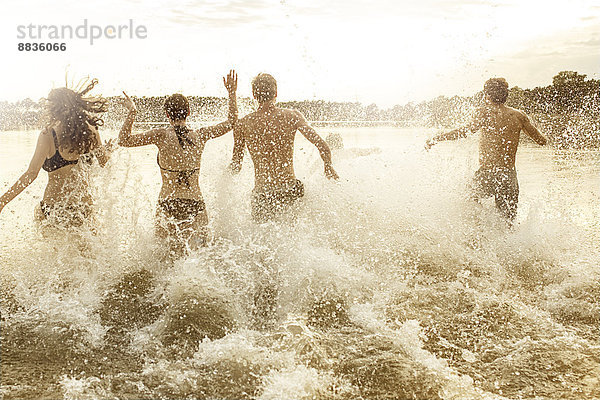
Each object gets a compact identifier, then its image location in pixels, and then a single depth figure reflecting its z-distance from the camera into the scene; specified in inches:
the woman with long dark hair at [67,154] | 189.3
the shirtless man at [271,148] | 218.8
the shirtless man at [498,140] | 258.2
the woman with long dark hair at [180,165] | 197.9
